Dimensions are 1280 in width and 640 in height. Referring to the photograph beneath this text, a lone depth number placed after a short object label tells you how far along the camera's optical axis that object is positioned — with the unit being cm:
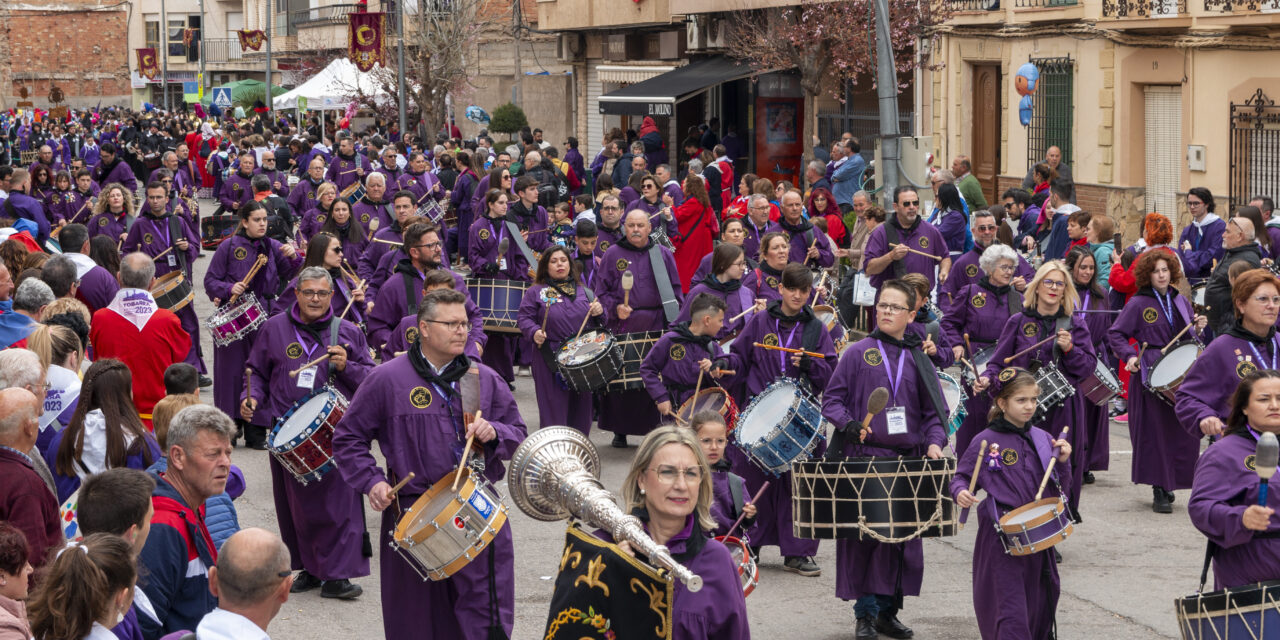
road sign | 4741
